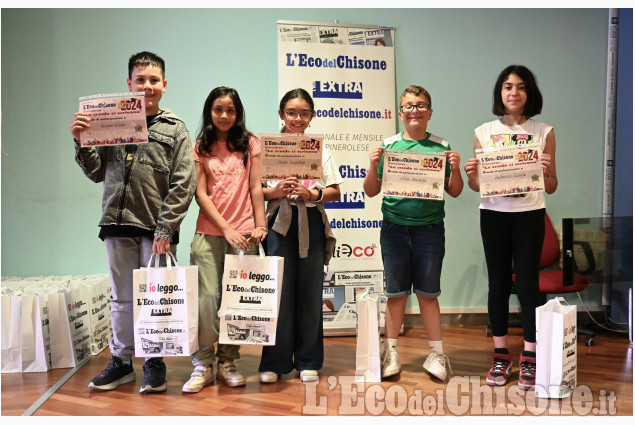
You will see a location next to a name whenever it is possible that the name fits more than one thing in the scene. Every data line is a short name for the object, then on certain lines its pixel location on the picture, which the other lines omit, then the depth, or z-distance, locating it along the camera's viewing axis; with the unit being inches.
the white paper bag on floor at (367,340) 116.7
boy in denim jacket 111.4
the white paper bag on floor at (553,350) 106.4
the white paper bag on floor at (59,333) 133.1
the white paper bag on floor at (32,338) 130.0
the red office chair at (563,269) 156.7
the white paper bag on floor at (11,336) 129.3
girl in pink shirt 115.0
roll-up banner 167.8
